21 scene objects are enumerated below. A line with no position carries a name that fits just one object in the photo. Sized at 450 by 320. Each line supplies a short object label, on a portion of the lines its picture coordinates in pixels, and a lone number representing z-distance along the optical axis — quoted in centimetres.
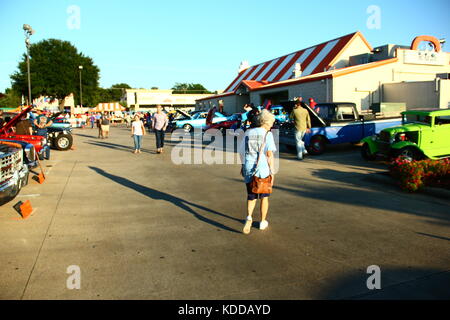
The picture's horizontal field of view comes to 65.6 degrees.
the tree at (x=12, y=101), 5903
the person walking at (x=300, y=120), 1188
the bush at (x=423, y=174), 742
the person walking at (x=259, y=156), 504
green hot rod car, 967
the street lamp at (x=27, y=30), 2183
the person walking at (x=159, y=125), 1426
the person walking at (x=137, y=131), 1448
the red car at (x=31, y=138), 822
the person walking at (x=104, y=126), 2289
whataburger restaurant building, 1994
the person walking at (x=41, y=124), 1195
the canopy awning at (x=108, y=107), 6625
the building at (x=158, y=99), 7988
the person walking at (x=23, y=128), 1129
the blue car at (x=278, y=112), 2019
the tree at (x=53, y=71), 5022
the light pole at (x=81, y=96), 5302
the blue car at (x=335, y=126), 1309
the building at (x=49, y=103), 5486
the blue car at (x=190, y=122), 2686
